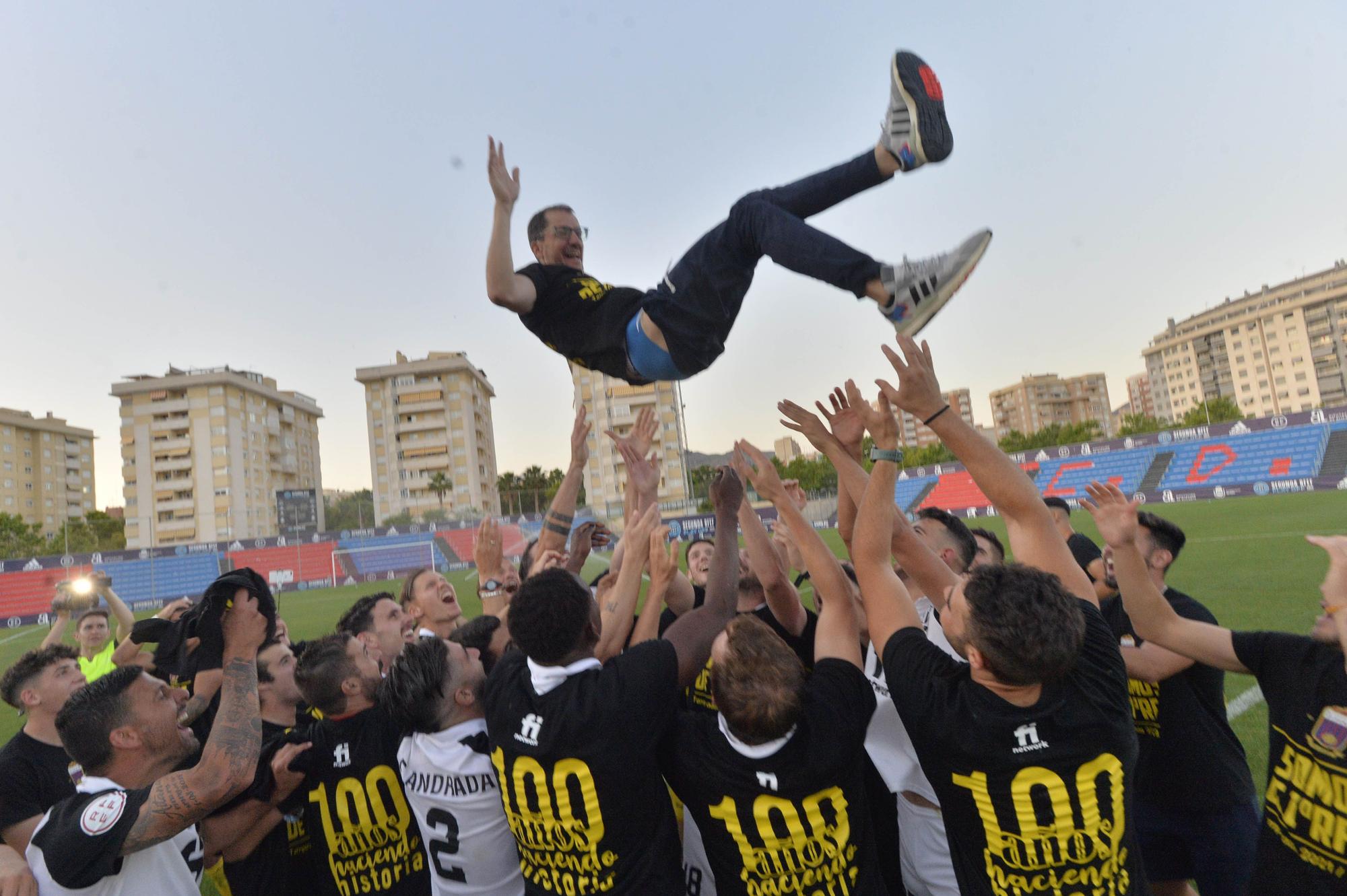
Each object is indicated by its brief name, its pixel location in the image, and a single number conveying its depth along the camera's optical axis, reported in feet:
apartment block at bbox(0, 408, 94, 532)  259.80
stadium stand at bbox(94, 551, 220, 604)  93.04
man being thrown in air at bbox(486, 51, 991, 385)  9.05
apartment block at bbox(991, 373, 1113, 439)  509.76
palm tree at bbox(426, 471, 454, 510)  227.61
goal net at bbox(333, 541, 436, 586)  104.01
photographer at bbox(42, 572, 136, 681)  20.54
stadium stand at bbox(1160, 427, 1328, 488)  86.12
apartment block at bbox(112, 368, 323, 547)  213.66
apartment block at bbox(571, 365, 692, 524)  172.96
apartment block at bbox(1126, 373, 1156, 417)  495.00
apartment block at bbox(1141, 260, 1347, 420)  292.20
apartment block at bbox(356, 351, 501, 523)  235.81
